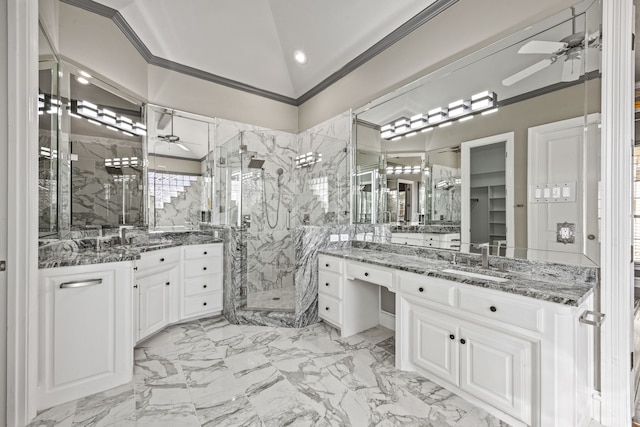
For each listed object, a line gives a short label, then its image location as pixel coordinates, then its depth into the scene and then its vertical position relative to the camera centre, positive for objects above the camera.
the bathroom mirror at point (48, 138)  2.08 +0.58
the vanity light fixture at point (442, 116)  2.22 +0.88
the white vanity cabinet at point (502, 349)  1.42 -0.81
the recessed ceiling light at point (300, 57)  3.90 +2.21
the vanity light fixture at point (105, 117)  2.55 +0.95
